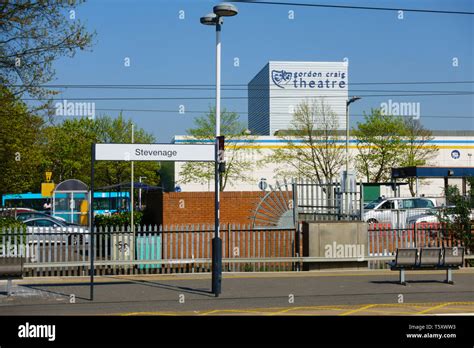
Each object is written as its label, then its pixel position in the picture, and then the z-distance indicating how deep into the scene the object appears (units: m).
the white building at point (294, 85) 108.91
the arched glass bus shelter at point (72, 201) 38.31
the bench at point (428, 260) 16.25
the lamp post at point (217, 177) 14.46
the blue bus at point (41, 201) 55.54
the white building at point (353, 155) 59.91
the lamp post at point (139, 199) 50.86
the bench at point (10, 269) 14.35
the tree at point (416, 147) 54.62
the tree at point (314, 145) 53.50
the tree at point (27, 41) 19.19
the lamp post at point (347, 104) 40.94
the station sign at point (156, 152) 14.35
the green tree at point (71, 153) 60.47
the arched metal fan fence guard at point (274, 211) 23.80
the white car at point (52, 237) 18.75
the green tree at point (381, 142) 53.59
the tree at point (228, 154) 56.06
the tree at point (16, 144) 23.12
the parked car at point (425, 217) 27.77
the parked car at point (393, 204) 33.94
